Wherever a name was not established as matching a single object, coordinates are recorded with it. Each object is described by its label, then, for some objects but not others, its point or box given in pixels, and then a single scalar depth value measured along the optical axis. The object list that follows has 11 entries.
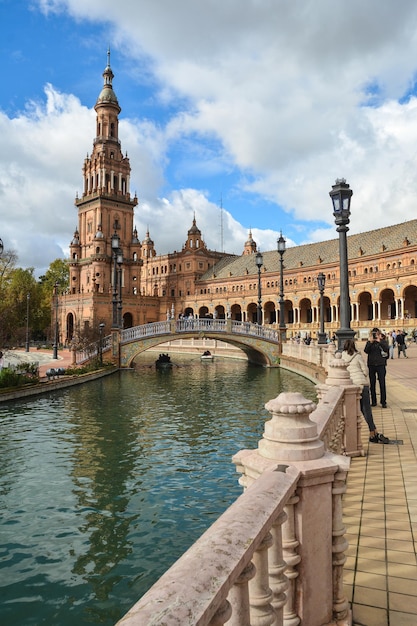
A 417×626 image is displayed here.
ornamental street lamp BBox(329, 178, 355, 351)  12.13
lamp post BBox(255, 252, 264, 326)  34.97
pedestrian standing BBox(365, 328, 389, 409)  11.78
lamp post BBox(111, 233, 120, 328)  29.03
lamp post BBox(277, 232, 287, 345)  30.67
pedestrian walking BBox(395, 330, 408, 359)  29.84
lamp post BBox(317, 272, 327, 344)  29.78
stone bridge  36.06
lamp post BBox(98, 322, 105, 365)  33.88
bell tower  75.19
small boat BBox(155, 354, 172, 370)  38.08
